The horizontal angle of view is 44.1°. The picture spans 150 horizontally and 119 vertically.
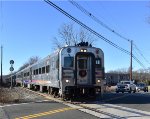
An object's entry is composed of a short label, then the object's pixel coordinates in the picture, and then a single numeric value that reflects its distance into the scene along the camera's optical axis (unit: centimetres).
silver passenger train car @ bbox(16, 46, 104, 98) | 1172
